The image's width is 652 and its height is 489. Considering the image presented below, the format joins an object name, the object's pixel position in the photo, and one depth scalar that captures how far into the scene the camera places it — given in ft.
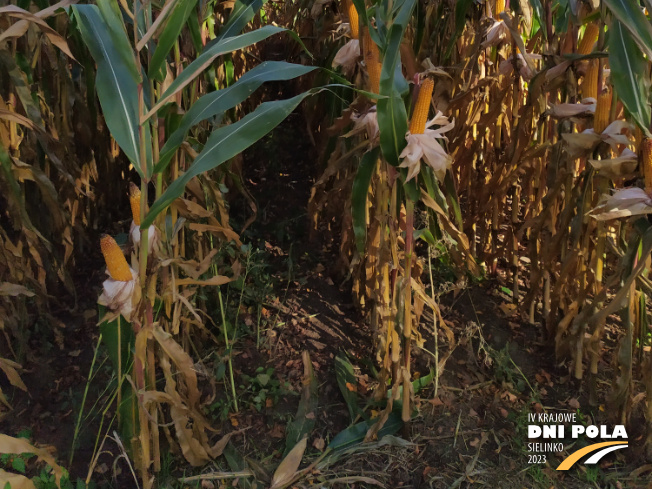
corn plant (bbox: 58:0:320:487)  3.95
